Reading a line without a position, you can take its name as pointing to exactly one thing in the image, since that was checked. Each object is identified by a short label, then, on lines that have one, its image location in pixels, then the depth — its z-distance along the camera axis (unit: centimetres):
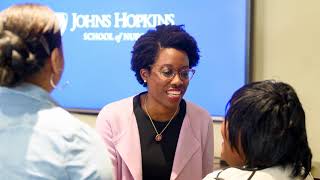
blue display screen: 270
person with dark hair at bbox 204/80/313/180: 170
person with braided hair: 160
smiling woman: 221
